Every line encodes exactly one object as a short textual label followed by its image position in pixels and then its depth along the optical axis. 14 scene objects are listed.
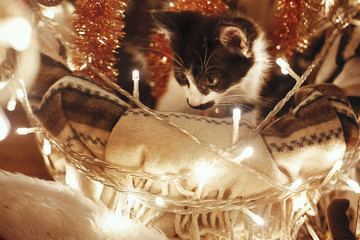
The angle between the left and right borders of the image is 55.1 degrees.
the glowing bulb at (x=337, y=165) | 0.54
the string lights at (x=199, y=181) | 0.53
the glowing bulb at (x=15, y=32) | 0.54
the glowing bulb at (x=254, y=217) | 0.56
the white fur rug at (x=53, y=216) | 0.42
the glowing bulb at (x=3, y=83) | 0.59
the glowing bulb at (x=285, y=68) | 0.56
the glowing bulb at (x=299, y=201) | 0.61
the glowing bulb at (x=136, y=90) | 0.56
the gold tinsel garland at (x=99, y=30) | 0.63
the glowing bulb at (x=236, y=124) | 0.52
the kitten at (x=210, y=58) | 0.68
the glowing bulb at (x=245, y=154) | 0.51
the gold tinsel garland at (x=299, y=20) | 0.64
